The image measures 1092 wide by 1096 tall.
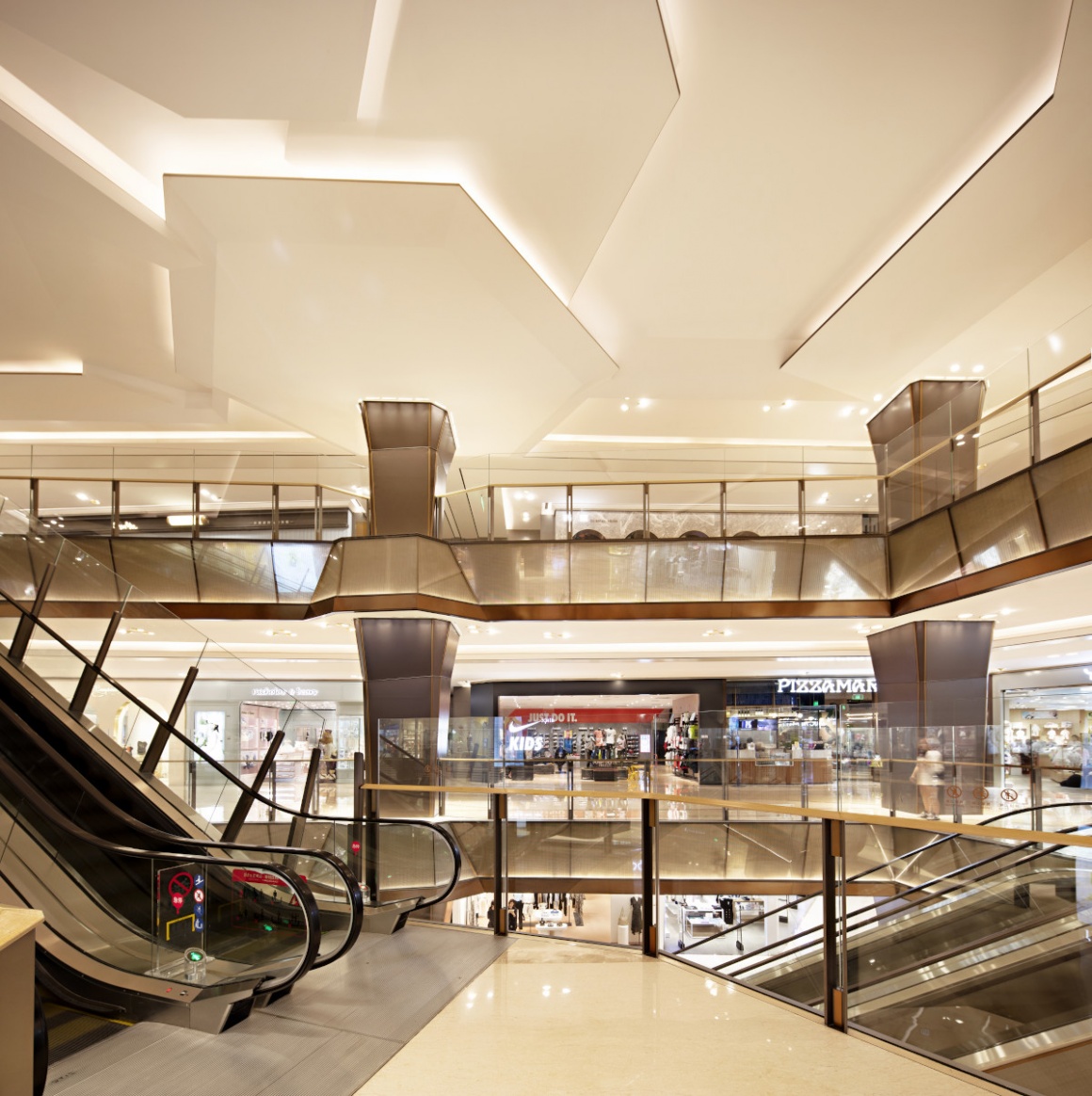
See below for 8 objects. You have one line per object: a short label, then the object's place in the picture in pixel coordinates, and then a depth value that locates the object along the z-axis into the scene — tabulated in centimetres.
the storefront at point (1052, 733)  575
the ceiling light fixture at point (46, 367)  1430
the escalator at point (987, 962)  323
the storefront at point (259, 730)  731
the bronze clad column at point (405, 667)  1412
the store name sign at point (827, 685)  2548
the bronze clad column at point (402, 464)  1467
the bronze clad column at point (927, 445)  1163
